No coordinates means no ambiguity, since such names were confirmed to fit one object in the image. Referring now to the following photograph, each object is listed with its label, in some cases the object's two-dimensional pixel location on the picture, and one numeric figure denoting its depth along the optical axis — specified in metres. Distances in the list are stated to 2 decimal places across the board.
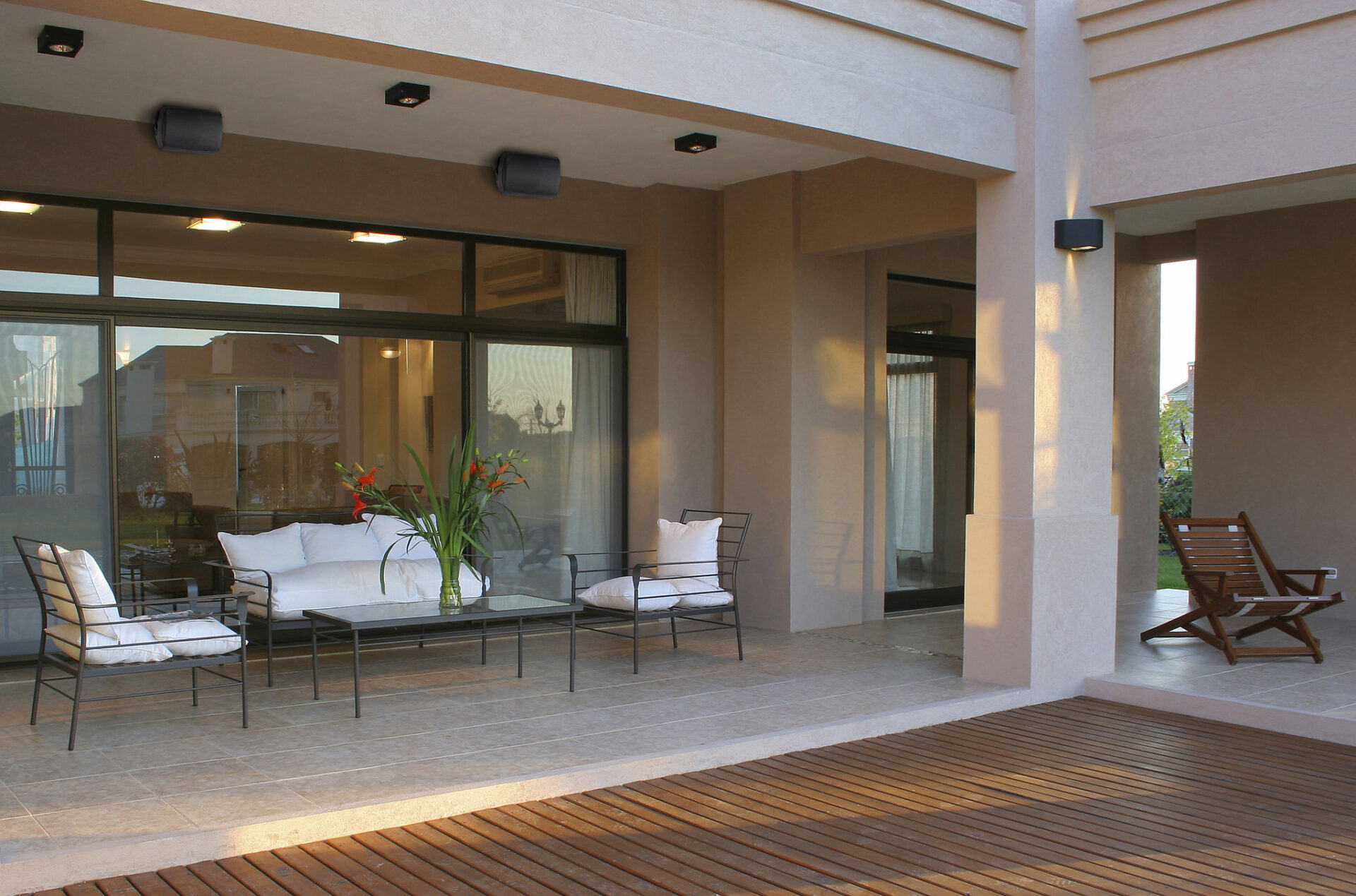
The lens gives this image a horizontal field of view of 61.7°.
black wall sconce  6.11
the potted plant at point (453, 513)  5.95
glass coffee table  5.41
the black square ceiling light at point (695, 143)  7.03
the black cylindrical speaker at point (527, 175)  7.41
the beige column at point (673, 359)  8.34
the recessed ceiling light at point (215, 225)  6.93
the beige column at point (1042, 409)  6.11
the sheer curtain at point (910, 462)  9.12
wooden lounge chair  6.58
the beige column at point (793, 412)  7.96
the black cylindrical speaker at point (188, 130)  6.21
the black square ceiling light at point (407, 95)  5.95
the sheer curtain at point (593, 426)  8.47
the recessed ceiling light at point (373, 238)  7.51
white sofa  6.21
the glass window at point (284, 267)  6.78
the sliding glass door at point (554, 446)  8.12
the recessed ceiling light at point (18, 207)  6.33
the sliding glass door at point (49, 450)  6.40
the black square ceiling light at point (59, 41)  5.04
